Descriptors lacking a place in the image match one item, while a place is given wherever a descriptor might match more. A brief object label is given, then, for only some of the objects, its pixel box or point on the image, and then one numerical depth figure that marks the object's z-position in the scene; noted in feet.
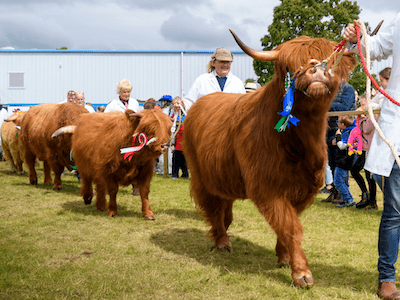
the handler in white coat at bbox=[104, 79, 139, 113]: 25.11
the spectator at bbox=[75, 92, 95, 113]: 33.94
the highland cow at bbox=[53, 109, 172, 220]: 19.01
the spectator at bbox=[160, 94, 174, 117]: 41.52
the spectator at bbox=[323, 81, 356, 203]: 23.86
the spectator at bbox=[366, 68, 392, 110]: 19.43
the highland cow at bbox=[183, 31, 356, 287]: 9.04
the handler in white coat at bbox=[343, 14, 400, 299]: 9.18
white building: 92.73
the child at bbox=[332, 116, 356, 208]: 22.52
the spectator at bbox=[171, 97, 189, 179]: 36.32
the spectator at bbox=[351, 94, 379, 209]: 20.65
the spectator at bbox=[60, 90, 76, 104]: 33.94
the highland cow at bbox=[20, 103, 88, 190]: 26.61
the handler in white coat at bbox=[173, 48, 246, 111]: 17.40
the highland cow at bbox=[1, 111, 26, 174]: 35.99
